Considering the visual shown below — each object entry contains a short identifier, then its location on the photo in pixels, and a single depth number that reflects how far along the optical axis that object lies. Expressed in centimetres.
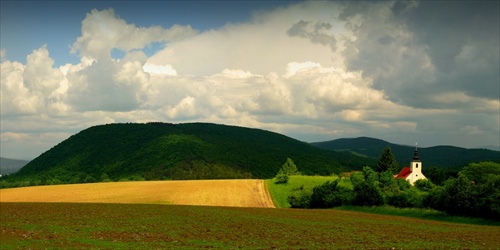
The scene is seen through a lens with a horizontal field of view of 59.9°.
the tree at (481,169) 15075
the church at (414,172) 14910
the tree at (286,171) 12812
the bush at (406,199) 8123
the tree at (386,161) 17188
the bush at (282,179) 12800
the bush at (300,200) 9736
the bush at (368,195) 8819
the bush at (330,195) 9361
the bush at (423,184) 12681
